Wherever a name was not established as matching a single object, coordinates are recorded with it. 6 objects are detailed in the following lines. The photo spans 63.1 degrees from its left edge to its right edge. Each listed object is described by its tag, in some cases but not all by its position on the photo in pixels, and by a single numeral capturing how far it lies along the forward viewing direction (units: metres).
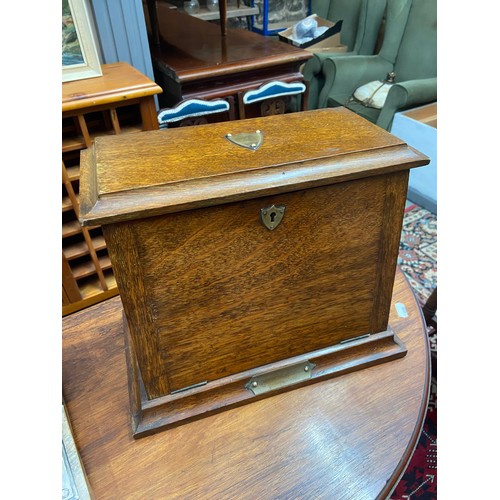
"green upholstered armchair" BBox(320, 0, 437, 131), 2.35
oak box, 0.53
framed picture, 0.97
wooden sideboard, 1.42
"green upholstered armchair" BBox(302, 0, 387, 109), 2.73
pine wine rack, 0.99
